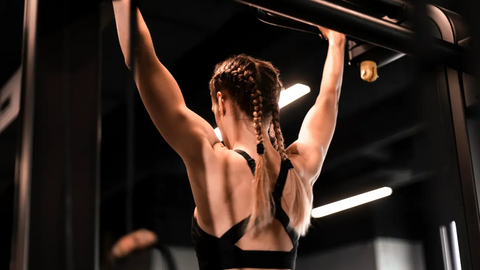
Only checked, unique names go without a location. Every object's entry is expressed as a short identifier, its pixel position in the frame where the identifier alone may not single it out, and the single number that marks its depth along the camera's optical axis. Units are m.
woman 1.16
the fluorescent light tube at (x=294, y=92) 3.52
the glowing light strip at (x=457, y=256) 1.08
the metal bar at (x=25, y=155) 0.65
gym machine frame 0.88
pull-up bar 0.89
